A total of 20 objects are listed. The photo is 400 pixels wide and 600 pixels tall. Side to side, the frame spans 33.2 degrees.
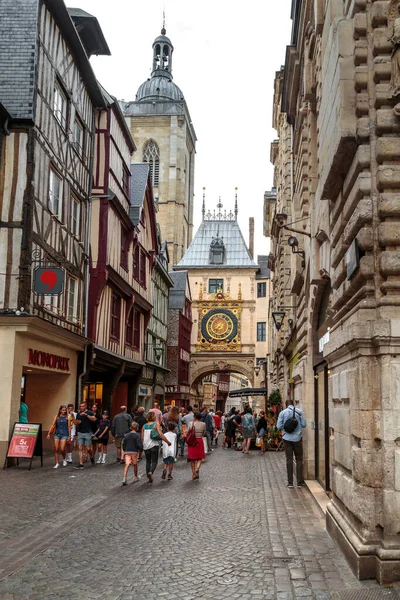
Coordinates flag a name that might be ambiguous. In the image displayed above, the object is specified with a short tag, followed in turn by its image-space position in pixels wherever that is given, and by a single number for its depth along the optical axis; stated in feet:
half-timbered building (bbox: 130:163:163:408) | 89.45
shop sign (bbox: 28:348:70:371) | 51.39
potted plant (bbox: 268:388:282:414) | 85.57
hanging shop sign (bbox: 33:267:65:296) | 47.85
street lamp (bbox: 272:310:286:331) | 69.48
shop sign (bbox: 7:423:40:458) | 45.83
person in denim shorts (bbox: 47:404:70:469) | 48.32
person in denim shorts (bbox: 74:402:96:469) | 48.88
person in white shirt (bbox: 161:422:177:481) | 42.34
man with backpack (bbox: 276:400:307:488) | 38.58
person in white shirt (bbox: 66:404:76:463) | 53.16
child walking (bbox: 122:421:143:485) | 40.98
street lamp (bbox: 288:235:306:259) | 43.37
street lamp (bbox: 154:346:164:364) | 113.29
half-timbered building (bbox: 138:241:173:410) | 104.47
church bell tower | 241.76
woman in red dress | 42.75
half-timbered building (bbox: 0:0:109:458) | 48.24
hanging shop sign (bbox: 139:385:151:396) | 97.25
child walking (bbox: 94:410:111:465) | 51.72
